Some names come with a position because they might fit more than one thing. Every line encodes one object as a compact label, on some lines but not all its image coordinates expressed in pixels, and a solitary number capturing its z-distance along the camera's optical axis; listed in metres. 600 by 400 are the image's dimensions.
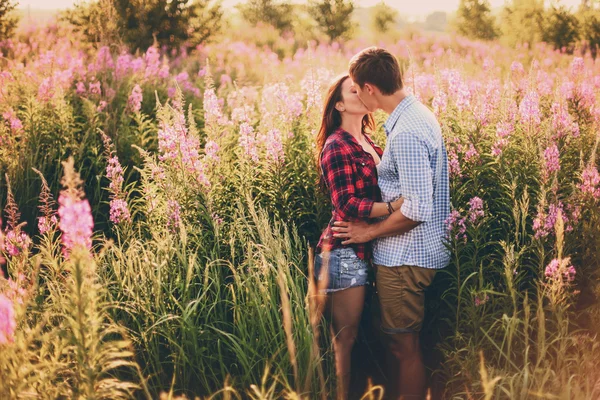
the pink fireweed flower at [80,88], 7.48
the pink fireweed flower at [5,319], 2.46
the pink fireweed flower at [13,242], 4.11
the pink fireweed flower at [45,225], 4.17
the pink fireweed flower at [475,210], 3.84
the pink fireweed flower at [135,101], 6.52
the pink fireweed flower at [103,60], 8.01
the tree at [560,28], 20.06
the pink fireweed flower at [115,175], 4.38
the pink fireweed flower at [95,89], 7.21
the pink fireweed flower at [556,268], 3.02
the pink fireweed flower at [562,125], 4.84
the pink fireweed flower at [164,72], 9.06
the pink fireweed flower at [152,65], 9.03
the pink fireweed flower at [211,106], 5.16
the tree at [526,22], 20.56
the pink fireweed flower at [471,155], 4.39
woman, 3.74
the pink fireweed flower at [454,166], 4.32
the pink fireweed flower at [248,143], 4.97
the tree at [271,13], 29.14
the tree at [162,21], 12.86
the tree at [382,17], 31.30
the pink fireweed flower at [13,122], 6.25
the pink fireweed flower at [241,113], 5.49
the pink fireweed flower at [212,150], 4.90
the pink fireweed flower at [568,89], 5.91
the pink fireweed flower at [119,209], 4.34
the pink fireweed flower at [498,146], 4.46
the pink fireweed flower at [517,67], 7.04
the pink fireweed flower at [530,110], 4.70
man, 3.53
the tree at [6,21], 12.18
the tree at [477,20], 30.78
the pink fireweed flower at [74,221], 2.39
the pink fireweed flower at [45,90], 6.97
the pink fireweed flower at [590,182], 3.77
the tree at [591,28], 18.78
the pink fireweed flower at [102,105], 6.87
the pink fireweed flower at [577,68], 7.06
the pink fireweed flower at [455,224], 3.80
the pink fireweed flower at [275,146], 4.84
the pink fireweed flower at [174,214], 4.29
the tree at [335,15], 23.56
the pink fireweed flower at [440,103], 5.12
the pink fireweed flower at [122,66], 8.40
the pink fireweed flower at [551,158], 4.06
